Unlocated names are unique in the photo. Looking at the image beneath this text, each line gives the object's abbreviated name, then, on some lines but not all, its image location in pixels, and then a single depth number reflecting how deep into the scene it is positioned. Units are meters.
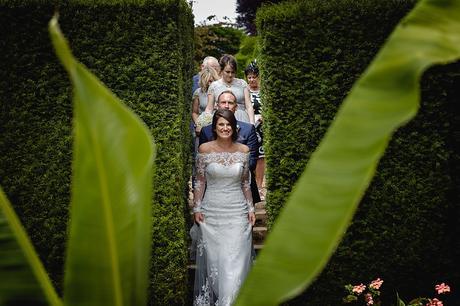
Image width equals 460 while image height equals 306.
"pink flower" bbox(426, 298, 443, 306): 5.20
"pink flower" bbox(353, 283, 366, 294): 5.51
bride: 6.68
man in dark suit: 7.39
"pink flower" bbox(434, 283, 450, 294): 5.31
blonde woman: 8.96
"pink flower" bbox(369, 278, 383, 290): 5.48
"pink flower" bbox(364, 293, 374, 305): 5.44
